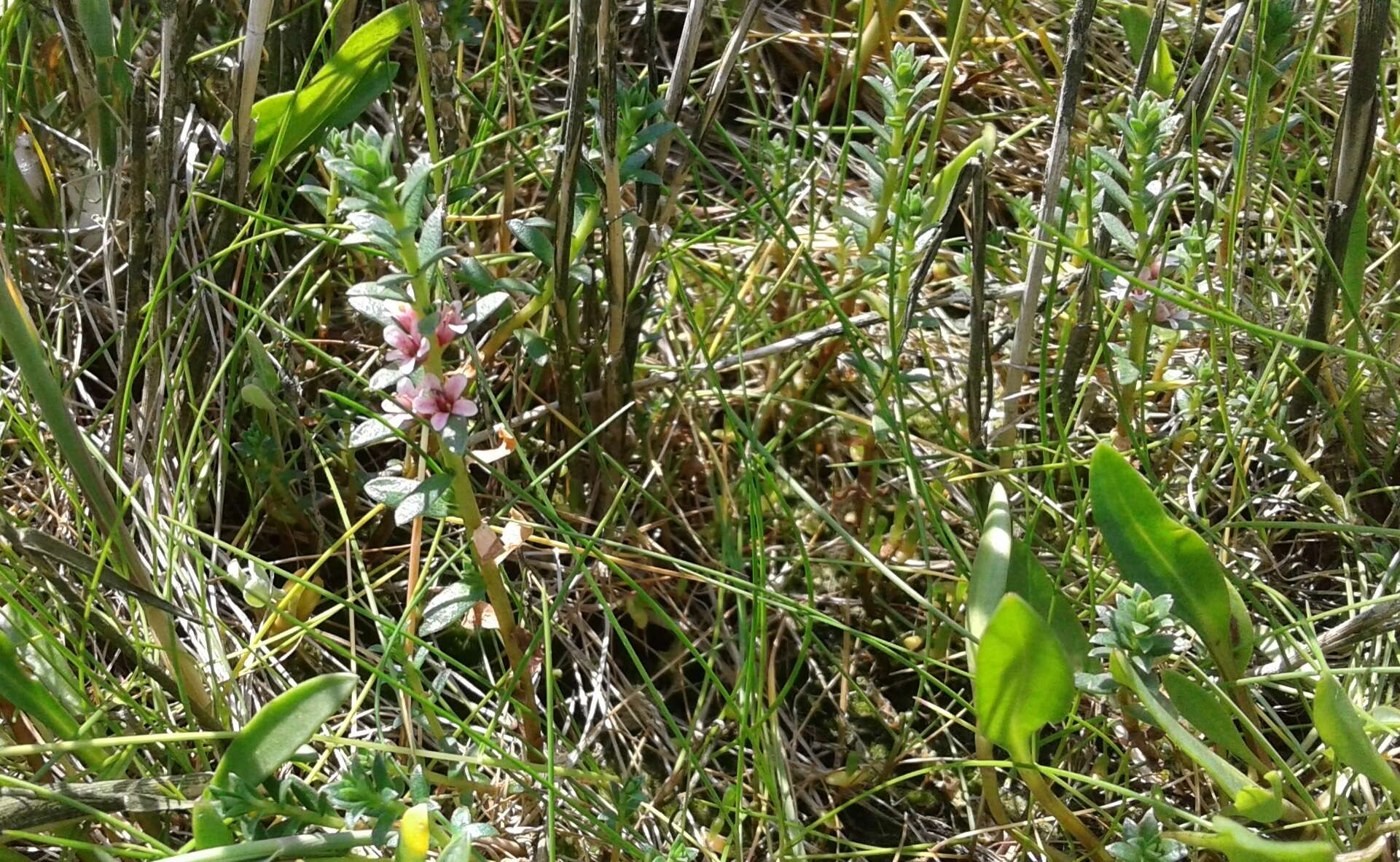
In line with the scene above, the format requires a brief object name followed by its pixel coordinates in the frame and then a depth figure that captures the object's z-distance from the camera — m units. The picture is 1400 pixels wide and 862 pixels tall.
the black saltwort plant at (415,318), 0.19
